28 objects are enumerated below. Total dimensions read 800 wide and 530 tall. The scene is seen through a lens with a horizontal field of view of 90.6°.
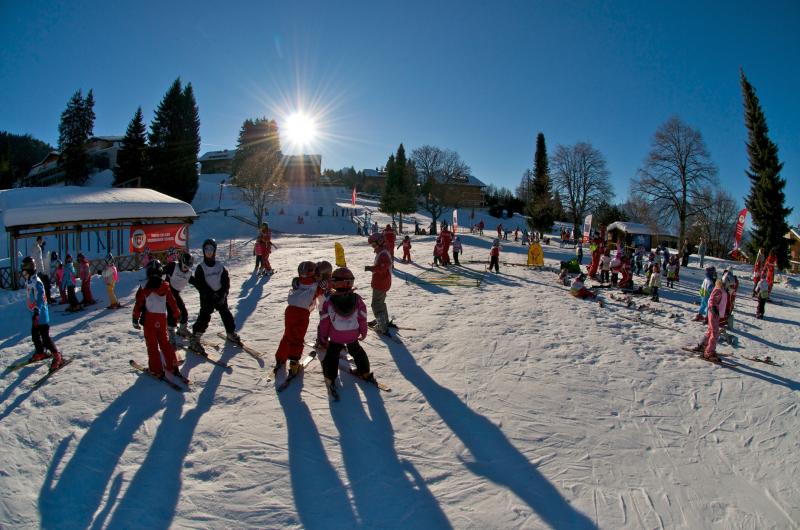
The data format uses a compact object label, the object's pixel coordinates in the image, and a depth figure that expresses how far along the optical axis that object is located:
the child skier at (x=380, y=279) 7.29
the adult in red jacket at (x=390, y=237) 12.30
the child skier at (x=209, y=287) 6.01
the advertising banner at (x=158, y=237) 16.45
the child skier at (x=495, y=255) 15.95
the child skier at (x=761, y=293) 10.66
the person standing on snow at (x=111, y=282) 9.37
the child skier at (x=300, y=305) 5.45
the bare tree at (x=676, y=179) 30.80
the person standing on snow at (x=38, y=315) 5.77
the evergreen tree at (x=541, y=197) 40.19
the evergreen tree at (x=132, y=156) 40.50
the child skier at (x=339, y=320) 4.96
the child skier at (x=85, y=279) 9.72
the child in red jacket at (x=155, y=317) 5.22
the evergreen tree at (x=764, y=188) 25.89
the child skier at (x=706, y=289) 8.66
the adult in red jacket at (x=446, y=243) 17.23
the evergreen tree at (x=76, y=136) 45.28
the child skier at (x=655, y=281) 12.04
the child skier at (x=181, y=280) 6.41
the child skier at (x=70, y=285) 9.25
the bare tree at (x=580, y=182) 42.12
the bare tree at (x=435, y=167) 49.09
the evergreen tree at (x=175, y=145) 40.97
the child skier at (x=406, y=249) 17.84
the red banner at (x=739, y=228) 22.70
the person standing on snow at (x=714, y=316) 6.93
